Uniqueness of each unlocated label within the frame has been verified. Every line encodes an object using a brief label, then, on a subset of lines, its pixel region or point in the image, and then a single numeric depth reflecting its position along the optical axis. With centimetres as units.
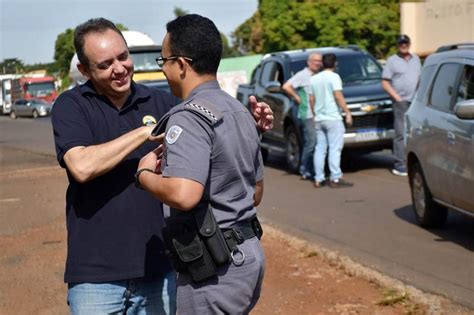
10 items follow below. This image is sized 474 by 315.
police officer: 330
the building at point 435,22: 3712
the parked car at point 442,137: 832
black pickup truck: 1428
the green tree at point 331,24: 4803
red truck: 5712
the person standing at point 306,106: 1361
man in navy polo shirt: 386
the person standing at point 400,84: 1371
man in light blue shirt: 1297
